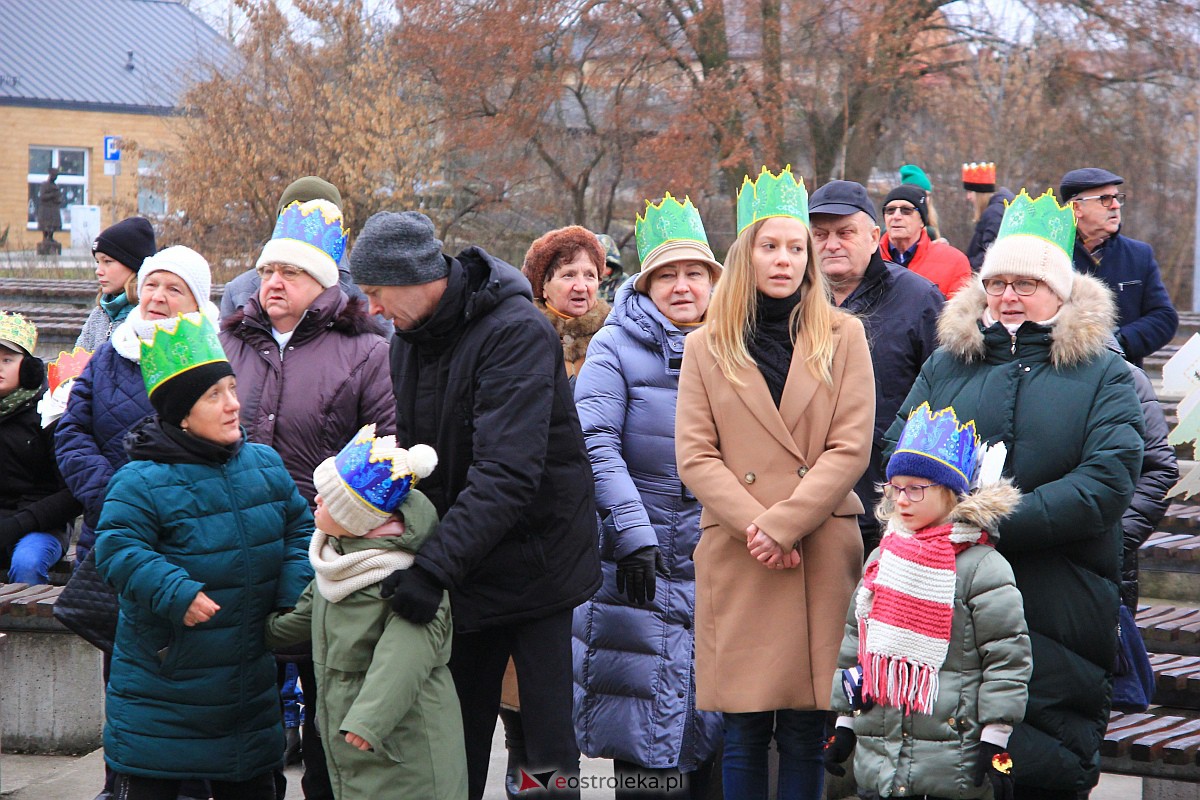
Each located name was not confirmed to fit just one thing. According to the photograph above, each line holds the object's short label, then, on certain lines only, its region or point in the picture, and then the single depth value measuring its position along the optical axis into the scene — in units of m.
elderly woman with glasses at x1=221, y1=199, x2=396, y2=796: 9.27
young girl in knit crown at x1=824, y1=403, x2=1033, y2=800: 7.02
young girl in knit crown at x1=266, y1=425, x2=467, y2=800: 7.14
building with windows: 84.81
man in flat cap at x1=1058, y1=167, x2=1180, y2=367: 12.37
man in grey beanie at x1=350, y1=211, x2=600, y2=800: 7.20
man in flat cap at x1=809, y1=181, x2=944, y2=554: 9.17
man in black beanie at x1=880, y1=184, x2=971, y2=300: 12.94
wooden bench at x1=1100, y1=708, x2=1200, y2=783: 7.97
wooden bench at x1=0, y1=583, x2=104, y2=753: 11.06
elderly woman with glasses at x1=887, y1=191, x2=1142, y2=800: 7.21
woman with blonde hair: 7.77
